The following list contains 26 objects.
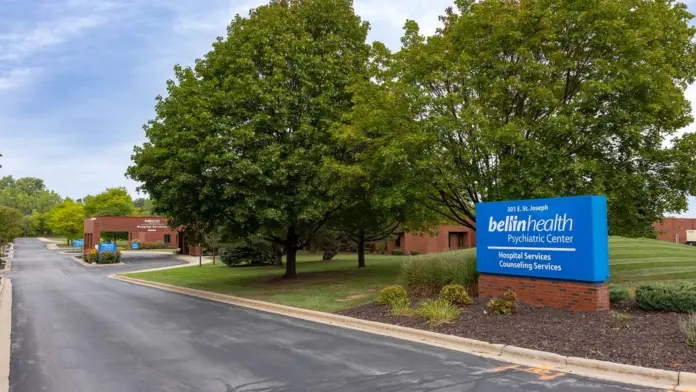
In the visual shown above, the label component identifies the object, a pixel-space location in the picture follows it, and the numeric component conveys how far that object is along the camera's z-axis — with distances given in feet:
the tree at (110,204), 286.66
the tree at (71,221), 266.16
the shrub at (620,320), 28.16
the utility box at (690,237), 190.60
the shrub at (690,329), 23.56
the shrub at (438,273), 44.03
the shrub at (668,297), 30.19
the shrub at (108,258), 141.38
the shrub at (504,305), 33.71
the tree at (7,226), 158.23
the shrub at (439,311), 33.67
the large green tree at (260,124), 53.93
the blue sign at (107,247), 144.56
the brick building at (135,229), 192.28
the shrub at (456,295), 37.76
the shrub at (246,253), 112.88
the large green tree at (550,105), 44.04
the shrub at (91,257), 146.51
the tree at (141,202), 502.95
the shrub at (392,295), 40.78
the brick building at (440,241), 149.28
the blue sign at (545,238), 32.76
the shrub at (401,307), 37.24
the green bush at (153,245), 233.14
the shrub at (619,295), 33.68
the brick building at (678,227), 187.32
